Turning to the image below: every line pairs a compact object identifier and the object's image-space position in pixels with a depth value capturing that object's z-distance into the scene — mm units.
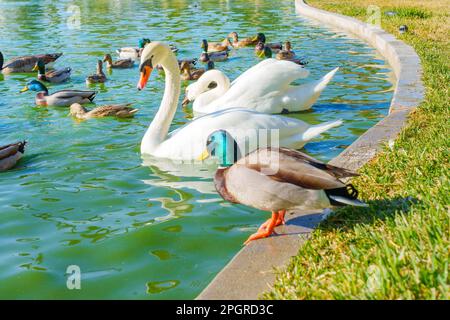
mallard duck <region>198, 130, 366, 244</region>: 4906
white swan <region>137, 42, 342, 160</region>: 7688
